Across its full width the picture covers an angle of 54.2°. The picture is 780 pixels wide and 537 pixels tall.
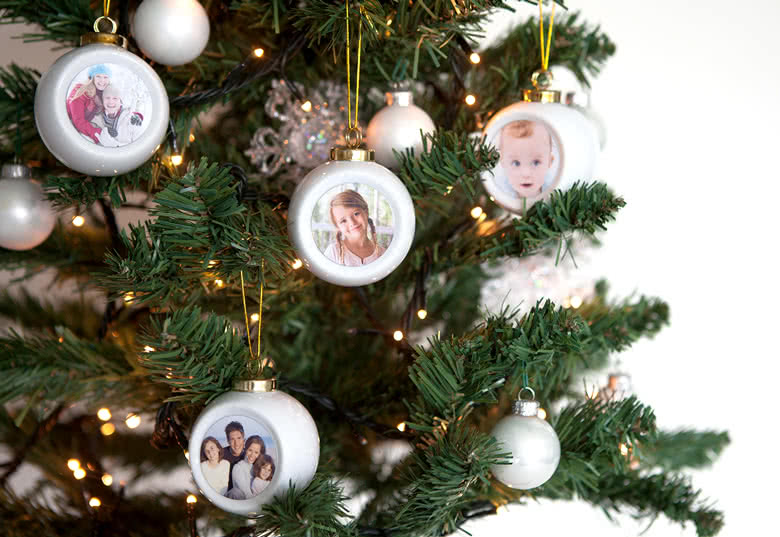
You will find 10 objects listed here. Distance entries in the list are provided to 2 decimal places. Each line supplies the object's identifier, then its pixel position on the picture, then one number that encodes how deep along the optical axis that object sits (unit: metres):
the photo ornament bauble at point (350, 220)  0.46
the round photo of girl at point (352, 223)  0.47
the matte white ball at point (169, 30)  0.52
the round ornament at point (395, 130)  0.54
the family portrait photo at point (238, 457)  0.47
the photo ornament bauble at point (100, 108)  0.47
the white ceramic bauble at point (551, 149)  0.53
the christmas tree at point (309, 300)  0.47
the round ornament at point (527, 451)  0.51
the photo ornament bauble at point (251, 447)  0.47
